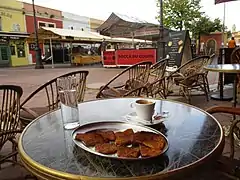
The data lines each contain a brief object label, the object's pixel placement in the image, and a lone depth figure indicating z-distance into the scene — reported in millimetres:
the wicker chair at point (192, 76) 4309
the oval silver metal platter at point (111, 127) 1136
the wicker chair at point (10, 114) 1837
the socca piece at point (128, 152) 881
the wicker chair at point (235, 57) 4180
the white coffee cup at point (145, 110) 1219
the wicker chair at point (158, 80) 3603
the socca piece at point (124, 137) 989
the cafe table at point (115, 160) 794
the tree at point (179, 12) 20061
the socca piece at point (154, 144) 933
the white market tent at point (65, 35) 13841
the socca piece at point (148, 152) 880
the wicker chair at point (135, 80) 3301
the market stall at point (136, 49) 7160
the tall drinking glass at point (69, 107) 1246
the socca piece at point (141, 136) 989
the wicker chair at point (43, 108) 2211
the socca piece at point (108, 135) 1036
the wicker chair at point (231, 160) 1301
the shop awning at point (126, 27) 12912
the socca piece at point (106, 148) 923
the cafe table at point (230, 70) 2840
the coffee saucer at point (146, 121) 1214
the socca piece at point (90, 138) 1004
